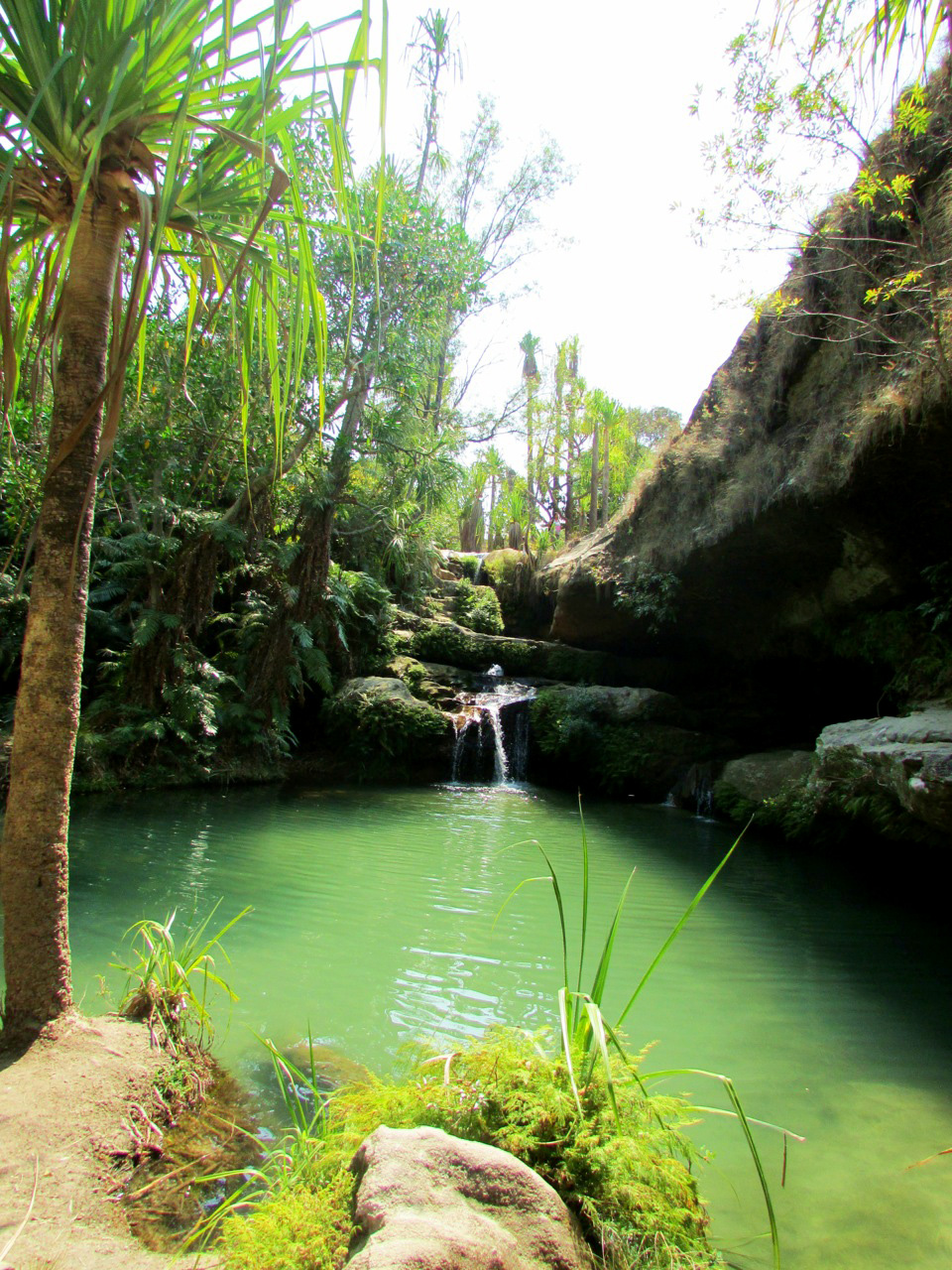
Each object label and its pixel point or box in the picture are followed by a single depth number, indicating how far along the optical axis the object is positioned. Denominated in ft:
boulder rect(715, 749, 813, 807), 29.94
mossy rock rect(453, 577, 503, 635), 52.24
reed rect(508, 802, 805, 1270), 5.35
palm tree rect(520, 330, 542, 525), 76.74
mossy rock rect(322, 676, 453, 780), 37.40
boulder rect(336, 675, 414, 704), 38.29
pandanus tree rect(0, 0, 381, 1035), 6.52
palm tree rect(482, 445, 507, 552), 86.86
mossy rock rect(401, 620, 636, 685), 44.80
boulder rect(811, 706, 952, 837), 16.57
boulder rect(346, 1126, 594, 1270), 4.25
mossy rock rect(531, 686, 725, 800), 36.09
